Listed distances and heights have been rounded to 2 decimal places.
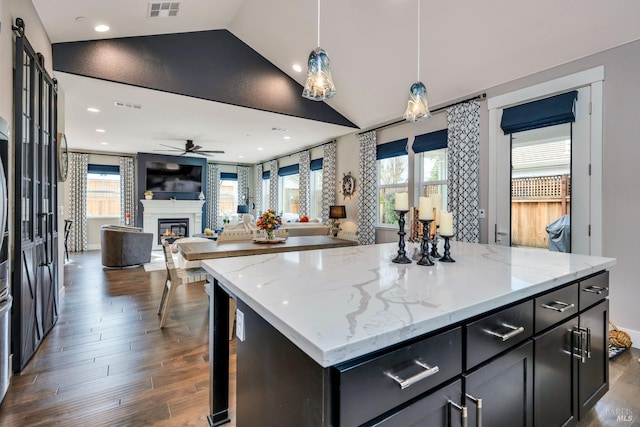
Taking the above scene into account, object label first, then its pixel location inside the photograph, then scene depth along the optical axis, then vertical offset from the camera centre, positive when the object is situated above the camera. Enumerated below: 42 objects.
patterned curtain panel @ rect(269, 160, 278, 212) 9.28 +0.75
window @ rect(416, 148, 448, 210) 4.68 +0.60
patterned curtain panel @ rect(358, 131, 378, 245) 5.68 +0.37
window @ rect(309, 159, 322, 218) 7.68 +0.45
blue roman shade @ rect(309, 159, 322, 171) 7.39 +1.10
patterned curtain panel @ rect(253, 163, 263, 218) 10.39 +0.73
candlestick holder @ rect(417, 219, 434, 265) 1.63 -0.19
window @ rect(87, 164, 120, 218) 8.31 +0.50
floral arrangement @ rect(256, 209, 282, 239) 3.50 -0.14
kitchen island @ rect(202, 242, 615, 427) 0.78 -0.40
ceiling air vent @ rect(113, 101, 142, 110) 4.52 +1.54
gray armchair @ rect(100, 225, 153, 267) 5.60 -0.68
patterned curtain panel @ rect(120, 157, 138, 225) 8.47 +0.55
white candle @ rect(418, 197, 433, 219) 1.69 +0.01
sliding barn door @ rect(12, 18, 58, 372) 2.18 +0.02
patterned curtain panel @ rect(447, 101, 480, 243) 4.00 +0.56
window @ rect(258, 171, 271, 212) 10.23 +0.59
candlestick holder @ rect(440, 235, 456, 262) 1.74 -0.24
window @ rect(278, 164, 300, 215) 8.77 +0.57
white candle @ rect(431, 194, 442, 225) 1.82 +0.04
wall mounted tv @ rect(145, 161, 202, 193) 8.59 +0.93
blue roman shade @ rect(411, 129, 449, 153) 4.50 +1.04
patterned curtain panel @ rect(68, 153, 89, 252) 7.83 +0.20
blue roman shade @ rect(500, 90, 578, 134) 3.16 +1.06
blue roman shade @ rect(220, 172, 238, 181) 10.43 +1.13
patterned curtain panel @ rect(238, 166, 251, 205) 10.68 +0.78
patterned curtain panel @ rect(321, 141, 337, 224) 6.74 +0.69
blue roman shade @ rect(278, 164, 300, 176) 8.39 +1.12
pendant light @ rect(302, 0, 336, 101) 1.92 +0.83
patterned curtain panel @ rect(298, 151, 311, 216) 7.75 +0.68
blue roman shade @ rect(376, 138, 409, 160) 5.13 +1.05
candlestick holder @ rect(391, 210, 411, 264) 1.70 -0.22
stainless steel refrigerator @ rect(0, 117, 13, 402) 1.60 -0.36
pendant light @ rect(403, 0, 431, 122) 2.42 +0.84
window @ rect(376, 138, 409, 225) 5.28 +0.64
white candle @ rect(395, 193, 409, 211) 1.73 +0.05
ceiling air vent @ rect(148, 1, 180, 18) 3.33 +2.23
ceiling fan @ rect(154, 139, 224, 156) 6.84 +1.37
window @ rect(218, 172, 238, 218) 10.45 +0.54
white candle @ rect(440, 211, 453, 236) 1.71 -0.07
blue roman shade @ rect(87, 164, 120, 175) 8.21 +1.07
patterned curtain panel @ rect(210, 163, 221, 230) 9.86 +0.43
